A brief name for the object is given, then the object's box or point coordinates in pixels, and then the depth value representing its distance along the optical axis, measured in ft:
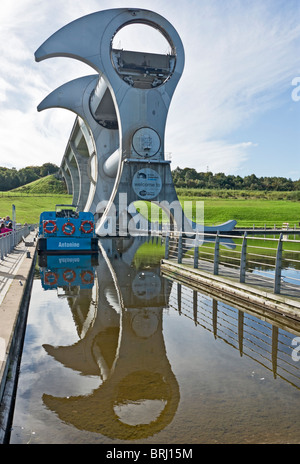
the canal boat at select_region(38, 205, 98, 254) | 54.19
